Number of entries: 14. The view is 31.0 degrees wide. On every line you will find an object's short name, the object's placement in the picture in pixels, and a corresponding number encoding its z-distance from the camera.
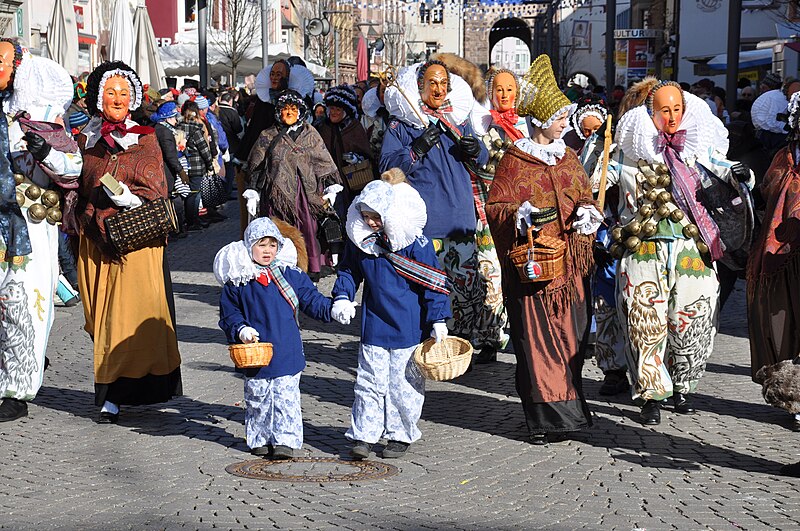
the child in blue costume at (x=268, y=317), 7.16
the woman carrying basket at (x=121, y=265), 8.12
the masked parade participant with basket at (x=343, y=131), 14.26
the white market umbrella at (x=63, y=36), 18.53
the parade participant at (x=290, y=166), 12.07
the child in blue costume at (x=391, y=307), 7.22
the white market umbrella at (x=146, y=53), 19.08
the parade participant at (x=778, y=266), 8.01
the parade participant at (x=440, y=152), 9.38
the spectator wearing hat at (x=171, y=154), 13.06
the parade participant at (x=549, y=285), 7.62
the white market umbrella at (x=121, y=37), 18.14
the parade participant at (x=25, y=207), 8.13
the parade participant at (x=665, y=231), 8.11
